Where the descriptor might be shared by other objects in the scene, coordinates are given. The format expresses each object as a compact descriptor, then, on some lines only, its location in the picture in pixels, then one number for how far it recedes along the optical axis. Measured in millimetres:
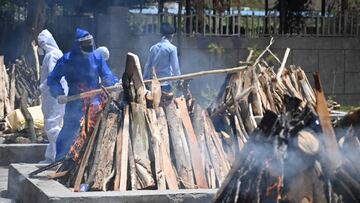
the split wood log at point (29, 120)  12883
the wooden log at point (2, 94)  15153
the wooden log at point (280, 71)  11927
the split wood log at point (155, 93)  8810
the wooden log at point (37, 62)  16156
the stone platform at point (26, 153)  12227
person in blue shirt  13406
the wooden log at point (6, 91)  15256
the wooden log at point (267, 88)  12047
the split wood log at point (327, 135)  6004
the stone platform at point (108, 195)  7656
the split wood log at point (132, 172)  8117
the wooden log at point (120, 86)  9164
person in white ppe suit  11242
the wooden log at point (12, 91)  15430
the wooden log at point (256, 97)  11250
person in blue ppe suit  10281
